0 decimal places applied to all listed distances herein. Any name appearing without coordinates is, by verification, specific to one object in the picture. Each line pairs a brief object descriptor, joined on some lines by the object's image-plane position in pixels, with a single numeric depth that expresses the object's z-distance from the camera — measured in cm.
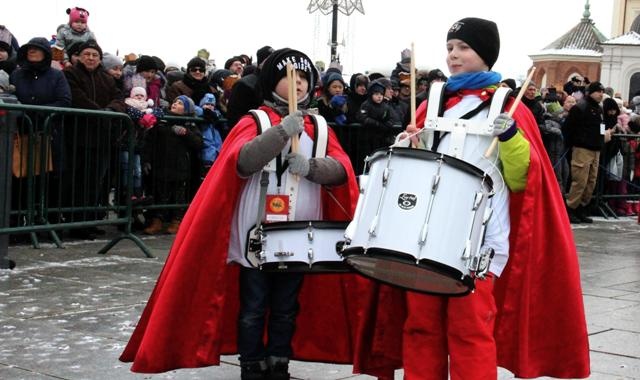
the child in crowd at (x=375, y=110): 1317
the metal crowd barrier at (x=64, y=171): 923
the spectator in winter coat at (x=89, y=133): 985
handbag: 931
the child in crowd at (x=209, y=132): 1149
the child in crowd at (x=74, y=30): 1225
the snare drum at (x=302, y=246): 503
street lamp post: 3556
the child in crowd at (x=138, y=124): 1048
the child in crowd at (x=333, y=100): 1316
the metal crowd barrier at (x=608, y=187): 1680
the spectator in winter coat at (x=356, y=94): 1352
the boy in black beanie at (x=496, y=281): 464
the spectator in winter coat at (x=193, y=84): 1192
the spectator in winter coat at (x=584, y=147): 1549
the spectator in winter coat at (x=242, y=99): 791
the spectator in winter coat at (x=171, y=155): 1120
